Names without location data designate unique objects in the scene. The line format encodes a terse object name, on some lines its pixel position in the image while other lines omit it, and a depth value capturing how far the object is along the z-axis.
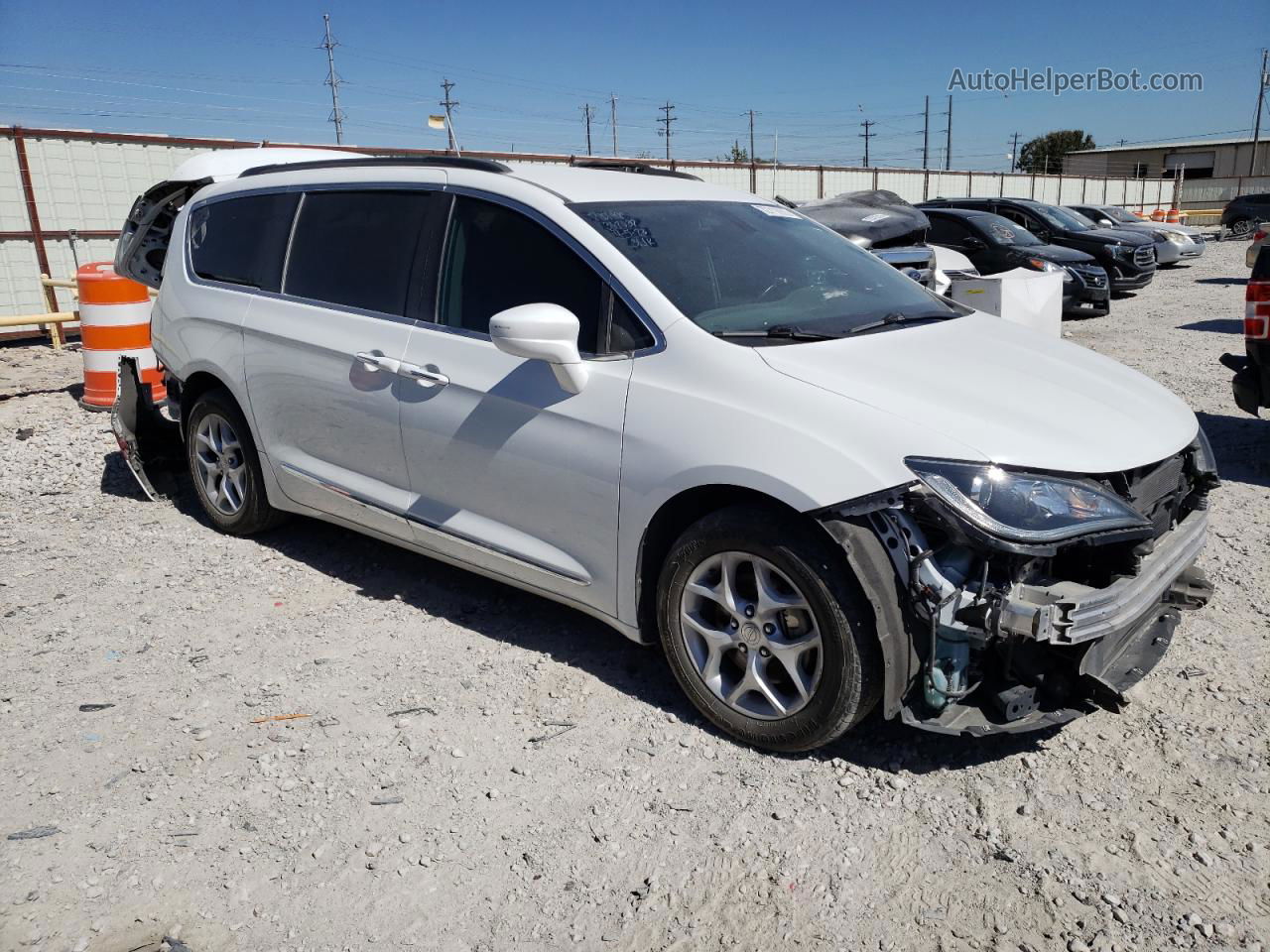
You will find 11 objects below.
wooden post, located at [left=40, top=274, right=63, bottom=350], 11.15
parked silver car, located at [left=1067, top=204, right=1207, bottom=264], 21.95
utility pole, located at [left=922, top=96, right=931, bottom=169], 72.44
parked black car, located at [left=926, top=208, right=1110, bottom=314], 13.75
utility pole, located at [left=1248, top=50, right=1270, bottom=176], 67.31
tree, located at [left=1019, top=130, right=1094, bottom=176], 93.00
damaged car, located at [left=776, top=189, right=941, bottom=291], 9.38
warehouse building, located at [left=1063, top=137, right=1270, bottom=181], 71.06
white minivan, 2.84
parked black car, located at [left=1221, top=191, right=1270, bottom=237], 29.52
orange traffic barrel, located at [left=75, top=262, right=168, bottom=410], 7.43
